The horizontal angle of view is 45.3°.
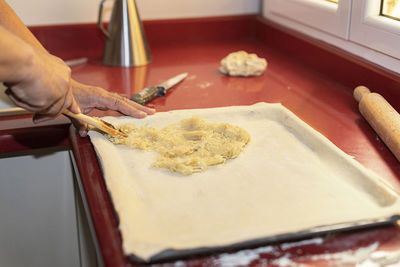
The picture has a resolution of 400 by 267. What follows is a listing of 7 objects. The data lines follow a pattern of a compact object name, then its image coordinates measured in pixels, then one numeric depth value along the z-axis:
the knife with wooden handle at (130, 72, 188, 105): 1.11
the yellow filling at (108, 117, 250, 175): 0.81
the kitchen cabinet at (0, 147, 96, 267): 1.11
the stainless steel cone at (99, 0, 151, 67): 1.41
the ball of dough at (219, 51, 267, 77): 1.33
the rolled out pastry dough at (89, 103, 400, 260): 0.62
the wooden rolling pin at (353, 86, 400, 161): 0.86
